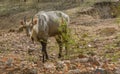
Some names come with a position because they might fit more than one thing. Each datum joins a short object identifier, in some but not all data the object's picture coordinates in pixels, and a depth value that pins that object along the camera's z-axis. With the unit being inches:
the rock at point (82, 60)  527.6
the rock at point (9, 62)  515.4
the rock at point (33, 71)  454.6
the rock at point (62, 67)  480.2
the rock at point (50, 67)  476.1
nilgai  680.2
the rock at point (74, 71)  452.4
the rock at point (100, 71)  430.4
